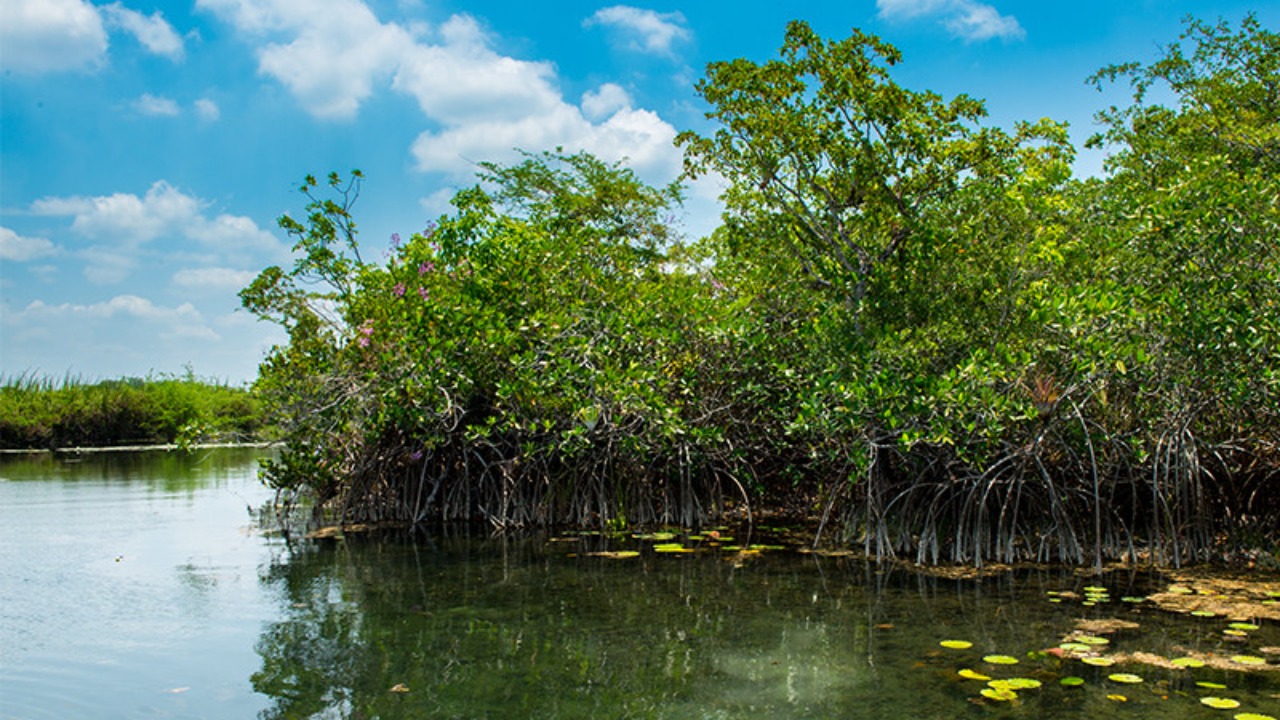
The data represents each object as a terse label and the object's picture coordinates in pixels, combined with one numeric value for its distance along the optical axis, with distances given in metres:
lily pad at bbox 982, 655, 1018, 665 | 4.73
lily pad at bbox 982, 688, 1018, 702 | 4.15
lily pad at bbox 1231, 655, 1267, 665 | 4.61
